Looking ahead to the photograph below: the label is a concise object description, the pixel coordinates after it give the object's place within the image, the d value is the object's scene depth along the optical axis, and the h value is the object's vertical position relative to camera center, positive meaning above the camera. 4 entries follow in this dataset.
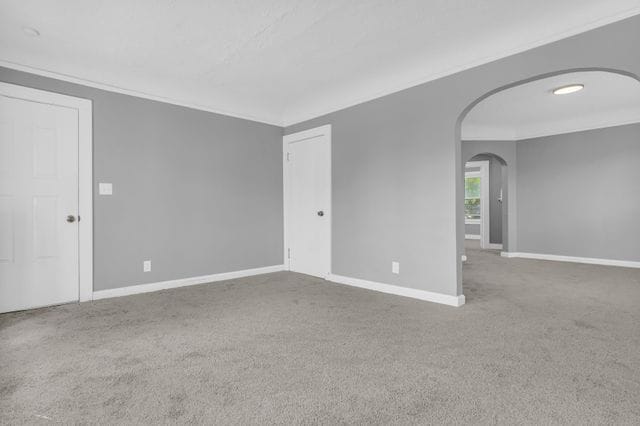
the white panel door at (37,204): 2.97 +0.08
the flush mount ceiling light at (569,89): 4.16 +1.58
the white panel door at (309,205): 4.42 +0.10
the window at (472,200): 9.67 +0.35
